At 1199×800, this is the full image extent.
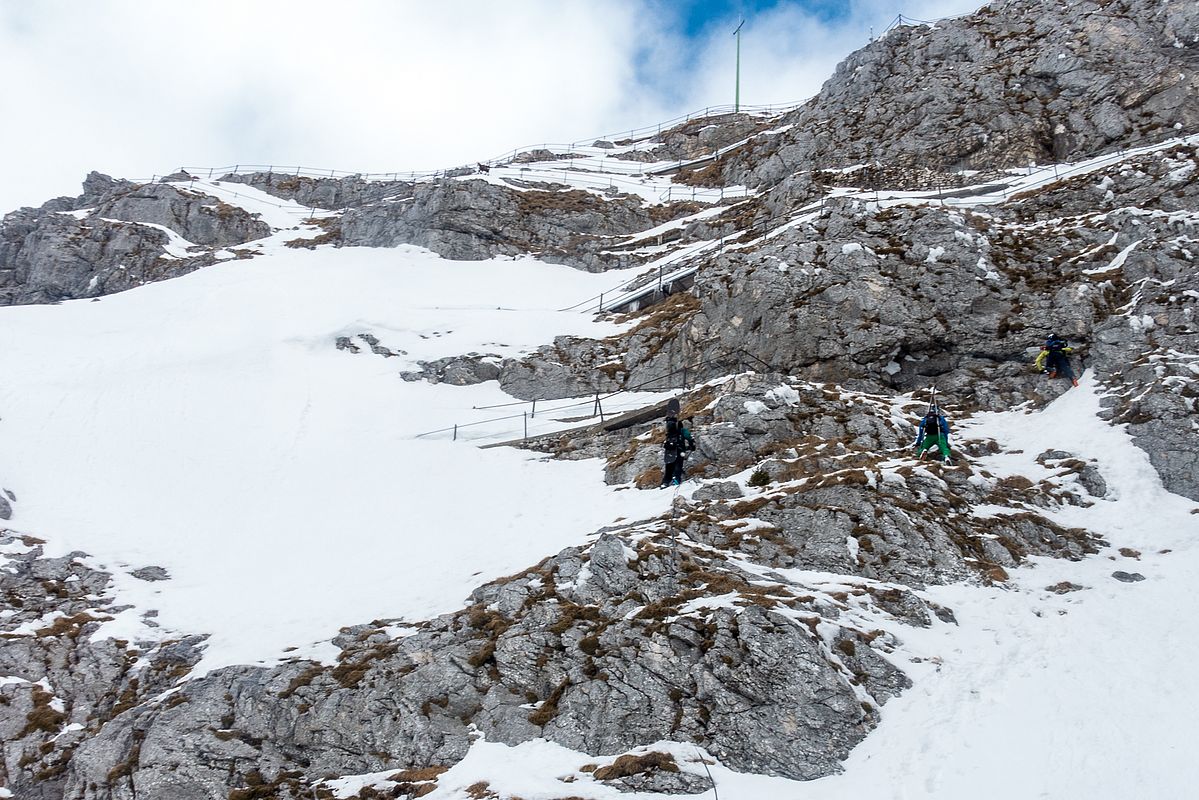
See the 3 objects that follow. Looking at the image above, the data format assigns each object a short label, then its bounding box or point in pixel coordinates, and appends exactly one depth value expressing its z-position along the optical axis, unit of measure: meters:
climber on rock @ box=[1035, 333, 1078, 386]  22.05
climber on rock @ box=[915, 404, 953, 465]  19.30
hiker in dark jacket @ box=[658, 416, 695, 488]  20.55
